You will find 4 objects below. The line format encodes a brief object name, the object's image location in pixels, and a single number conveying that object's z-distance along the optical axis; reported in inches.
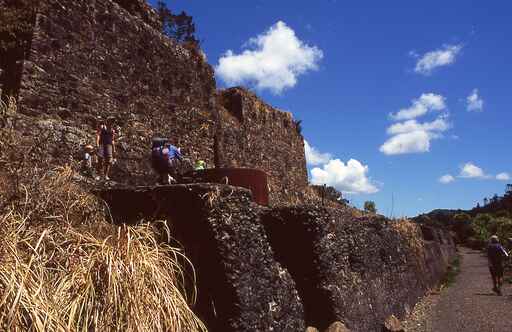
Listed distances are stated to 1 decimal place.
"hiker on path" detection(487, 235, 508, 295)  362.5
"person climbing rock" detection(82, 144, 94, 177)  259.6
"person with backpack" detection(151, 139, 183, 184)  250.1
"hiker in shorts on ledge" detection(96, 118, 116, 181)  275.0
